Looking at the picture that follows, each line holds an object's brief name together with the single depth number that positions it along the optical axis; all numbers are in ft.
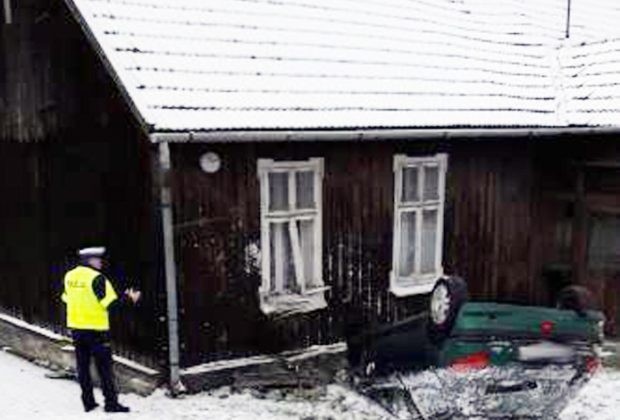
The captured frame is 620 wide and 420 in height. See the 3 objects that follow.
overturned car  24.03
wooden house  28.40
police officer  26.00
